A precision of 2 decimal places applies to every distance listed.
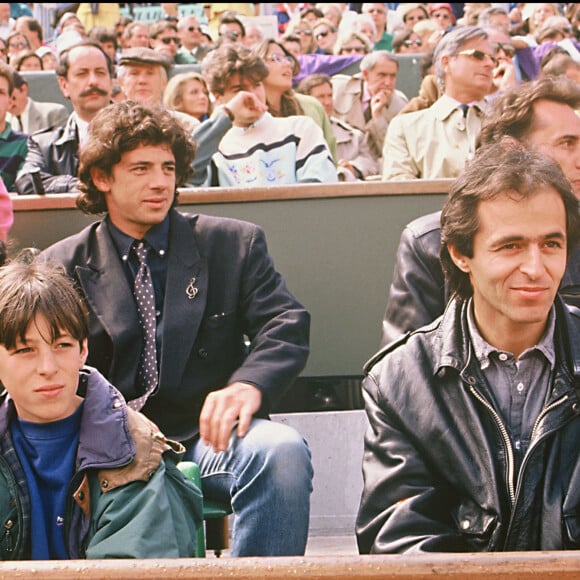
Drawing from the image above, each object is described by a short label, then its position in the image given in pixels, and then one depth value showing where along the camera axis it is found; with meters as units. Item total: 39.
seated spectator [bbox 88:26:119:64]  18.28
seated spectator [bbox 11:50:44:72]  18.61
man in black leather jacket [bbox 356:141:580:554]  4.33
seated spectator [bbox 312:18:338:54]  20.34
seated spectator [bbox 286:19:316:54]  19.44
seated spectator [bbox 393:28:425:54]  19.52
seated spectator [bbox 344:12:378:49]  19.81
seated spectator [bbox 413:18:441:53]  20.03
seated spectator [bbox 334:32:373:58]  19.29
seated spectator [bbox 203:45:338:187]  10.16
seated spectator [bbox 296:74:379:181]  12.54
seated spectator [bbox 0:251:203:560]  4.61
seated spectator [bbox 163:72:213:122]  12.70
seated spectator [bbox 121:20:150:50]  19.03
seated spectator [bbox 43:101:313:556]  5.62
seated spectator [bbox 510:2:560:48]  19.78
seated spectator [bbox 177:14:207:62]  20.27
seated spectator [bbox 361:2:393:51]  20.64
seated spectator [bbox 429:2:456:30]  21.11
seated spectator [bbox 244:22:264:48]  18.37
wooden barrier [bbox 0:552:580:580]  2.99
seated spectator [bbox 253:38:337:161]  12.04
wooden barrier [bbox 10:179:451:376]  8.94
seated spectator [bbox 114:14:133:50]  22.12
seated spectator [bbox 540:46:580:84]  12.83
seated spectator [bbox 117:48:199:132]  12.62
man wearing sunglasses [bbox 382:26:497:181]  10.40
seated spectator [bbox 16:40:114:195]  9.66
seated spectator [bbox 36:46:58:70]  19.80
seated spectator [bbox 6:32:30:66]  19.42
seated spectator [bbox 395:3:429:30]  21.77
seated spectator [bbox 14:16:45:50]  20.61
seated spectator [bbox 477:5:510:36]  16.80
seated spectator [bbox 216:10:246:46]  18.33
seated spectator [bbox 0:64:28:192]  10.95
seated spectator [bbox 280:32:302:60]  18.39
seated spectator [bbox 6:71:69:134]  14.76
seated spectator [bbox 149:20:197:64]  19.14
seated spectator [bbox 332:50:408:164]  14.59
